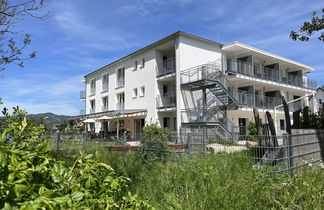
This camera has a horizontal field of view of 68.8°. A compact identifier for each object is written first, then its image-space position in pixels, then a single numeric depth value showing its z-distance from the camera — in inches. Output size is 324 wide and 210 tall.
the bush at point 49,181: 43.6
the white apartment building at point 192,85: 812.6
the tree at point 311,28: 292.0
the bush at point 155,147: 279.0
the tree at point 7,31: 182.5
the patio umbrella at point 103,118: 972.6
